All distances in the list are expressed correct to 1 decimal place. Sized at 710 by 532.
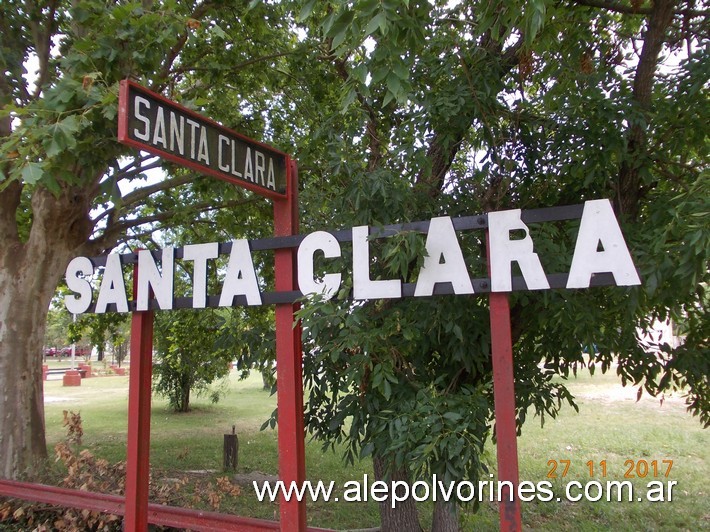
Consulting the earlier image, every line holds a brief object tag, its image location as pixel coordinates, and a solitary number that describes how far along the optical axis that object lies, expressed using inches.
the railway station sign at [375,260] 108.0
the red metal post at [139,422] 156.8
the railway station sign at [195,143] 110.7
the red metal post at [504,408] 111.0
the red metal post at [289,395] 138.9
